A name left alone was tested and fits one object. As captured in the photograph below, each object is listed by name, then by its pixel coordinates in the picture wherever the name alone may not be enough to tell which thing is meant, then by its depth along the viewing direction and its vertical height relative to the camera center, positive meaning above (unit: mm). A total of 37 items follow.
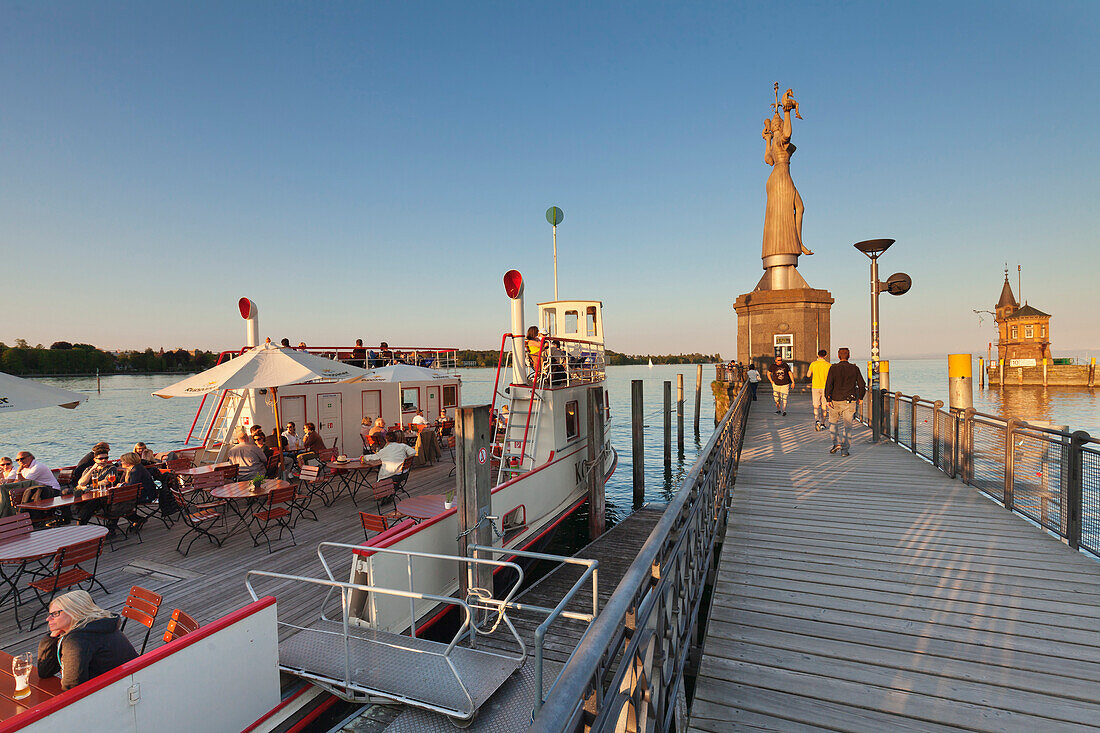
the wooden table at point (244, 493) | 7469 -1939
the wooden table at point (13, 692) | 3240 -2179
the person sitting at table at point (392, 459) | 9414 -1798
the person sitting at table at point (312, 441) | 12086 -1844
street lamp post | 12367 +1991
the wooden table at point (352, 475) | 9430 -2399
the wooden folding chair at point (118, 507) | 7422 -2123
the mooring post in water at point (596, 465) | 10812 -2321
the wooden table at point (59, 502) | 7041 -1913
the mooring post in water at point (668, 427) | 21617 -3006
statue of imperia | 27500 +8728
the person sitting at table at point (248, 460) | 9562 -1818
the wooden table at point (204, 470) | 8997 -1904
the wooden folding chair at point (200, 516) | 7359 -2420
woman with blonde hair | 3252 -1856
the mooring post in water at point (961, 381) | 8867 -463
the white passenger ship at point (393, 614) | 3566 -2448
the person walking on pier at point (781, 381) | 14742 -665
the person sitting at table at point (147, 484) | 8008 -1920
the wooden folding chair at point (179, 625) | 4059 -2152
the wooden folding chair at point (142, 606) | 4293 -2115
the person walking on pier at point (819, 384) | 11203 -607
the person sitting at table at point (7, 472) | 8261 -1726
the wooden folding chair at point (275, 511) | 7075 -2090
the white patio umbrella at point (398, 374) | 12555 -228
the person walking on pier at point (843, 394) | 9172 -674
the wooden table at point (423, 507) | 7448 -2232
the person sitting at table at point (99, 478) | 7578 -1815
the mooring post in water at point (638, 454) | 14641 -2929
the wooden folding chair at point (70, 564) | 5121 -2034
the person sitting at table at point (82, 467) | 9336 -1847
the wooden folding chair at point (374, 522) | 6750 -2179
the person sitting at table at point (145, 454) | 9356 -1756
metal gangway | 4109 -2771
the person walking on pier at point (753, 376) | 16984 -580
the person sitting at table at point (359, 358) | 15793 +272
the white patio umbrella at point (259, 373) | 8922 -96
